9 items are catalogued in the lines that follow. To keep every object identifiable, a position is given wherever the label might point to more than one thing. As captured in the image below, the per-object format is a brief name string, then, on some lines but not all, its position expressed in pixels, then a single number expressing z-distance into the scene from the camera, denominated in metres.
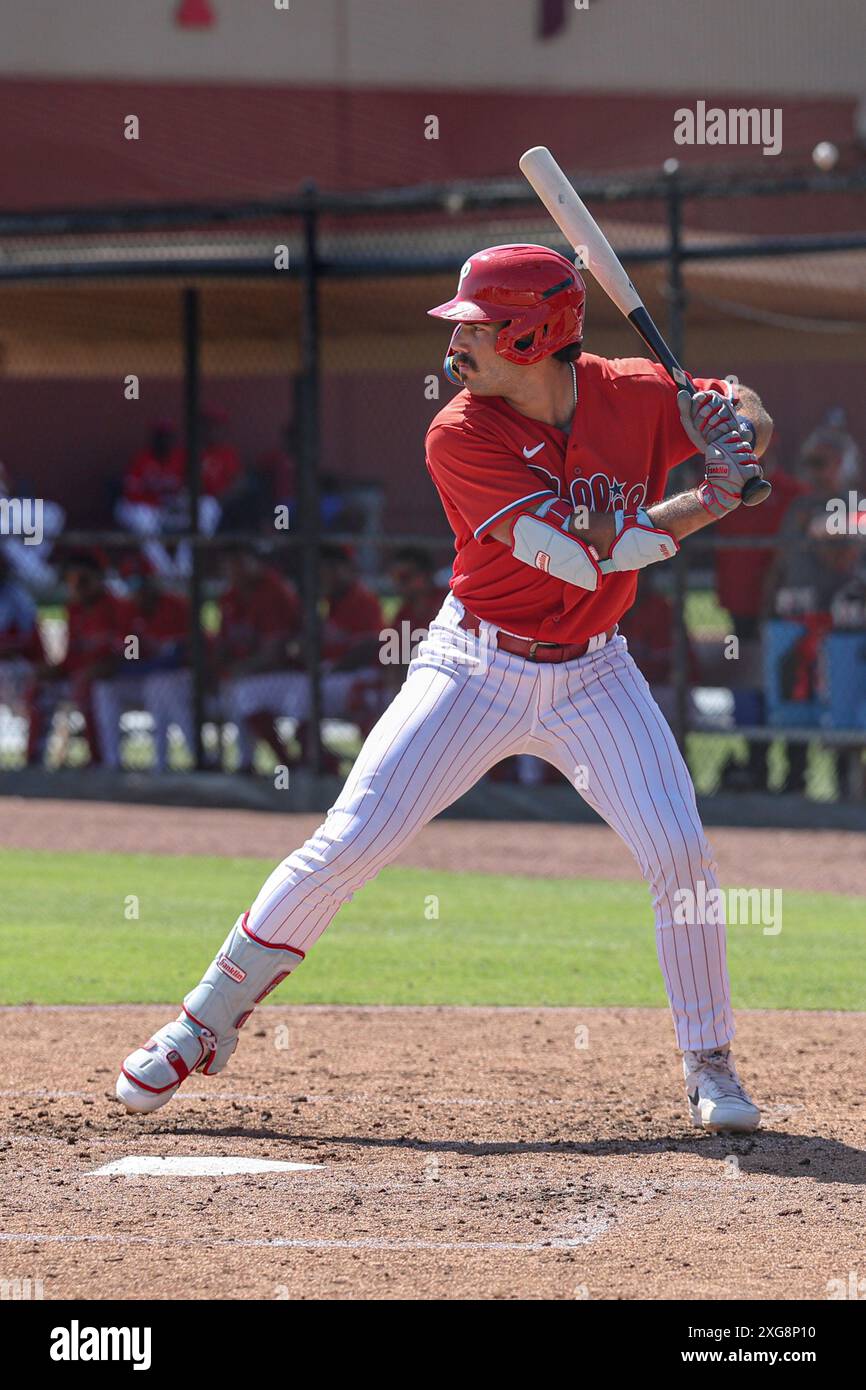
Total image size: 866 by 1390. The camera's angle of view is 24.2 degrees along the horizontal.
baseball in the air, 9.43
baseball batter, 4.60
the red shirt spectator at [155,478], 19.09
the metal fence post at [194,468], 11.95
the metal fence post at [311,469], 10.93
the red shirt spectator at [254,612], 11.80
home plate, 4.43
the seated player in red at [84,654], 12.16
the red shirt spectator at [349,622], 11.39
